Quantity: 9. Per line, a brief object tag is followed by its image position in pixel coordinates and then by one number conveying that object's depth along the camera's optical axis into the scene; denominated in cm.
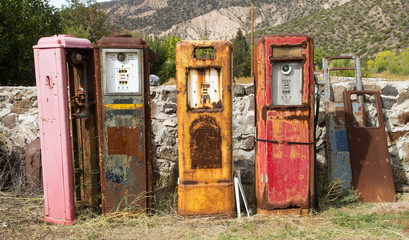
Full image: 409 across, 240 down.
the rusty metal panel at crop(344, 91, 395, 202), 441
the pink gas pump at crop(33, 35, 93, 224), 351
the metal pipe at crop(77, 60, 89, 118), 382
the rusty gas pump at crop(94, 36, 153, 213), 360
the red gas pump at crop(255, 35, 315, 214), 371
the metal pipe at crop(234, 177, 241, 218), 381
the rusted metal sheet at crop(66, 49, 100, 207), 387
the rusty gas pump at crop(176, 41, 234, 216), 367
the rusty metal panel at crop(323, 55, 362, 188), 447
